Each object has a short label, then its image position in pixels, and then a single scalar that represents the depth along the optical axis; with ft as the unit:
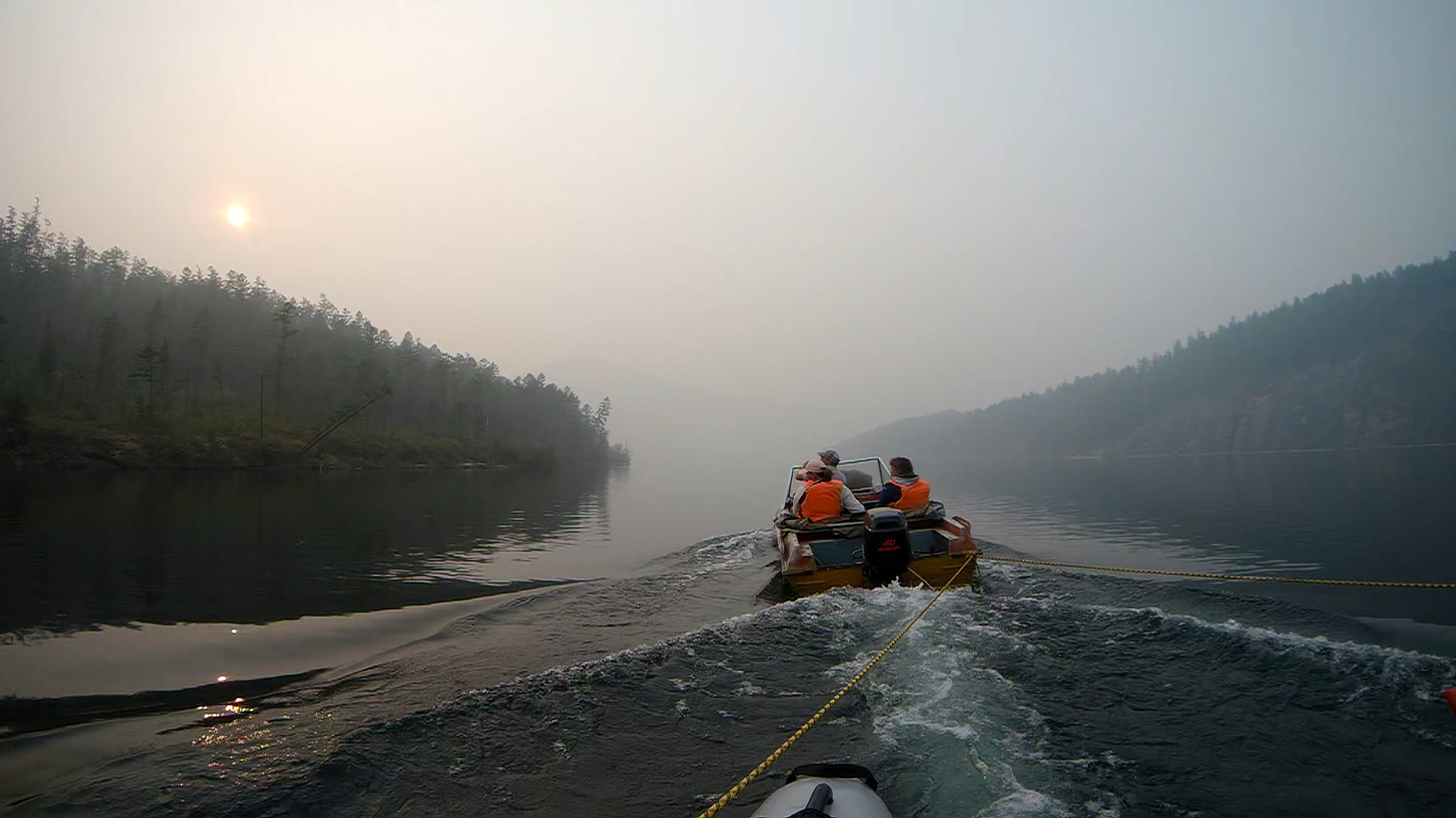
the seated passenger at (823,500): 39.32
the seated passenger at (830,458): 47.62
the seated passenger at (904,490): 39.37
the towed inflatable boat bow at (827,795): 10.25
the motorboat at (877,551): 32.40
